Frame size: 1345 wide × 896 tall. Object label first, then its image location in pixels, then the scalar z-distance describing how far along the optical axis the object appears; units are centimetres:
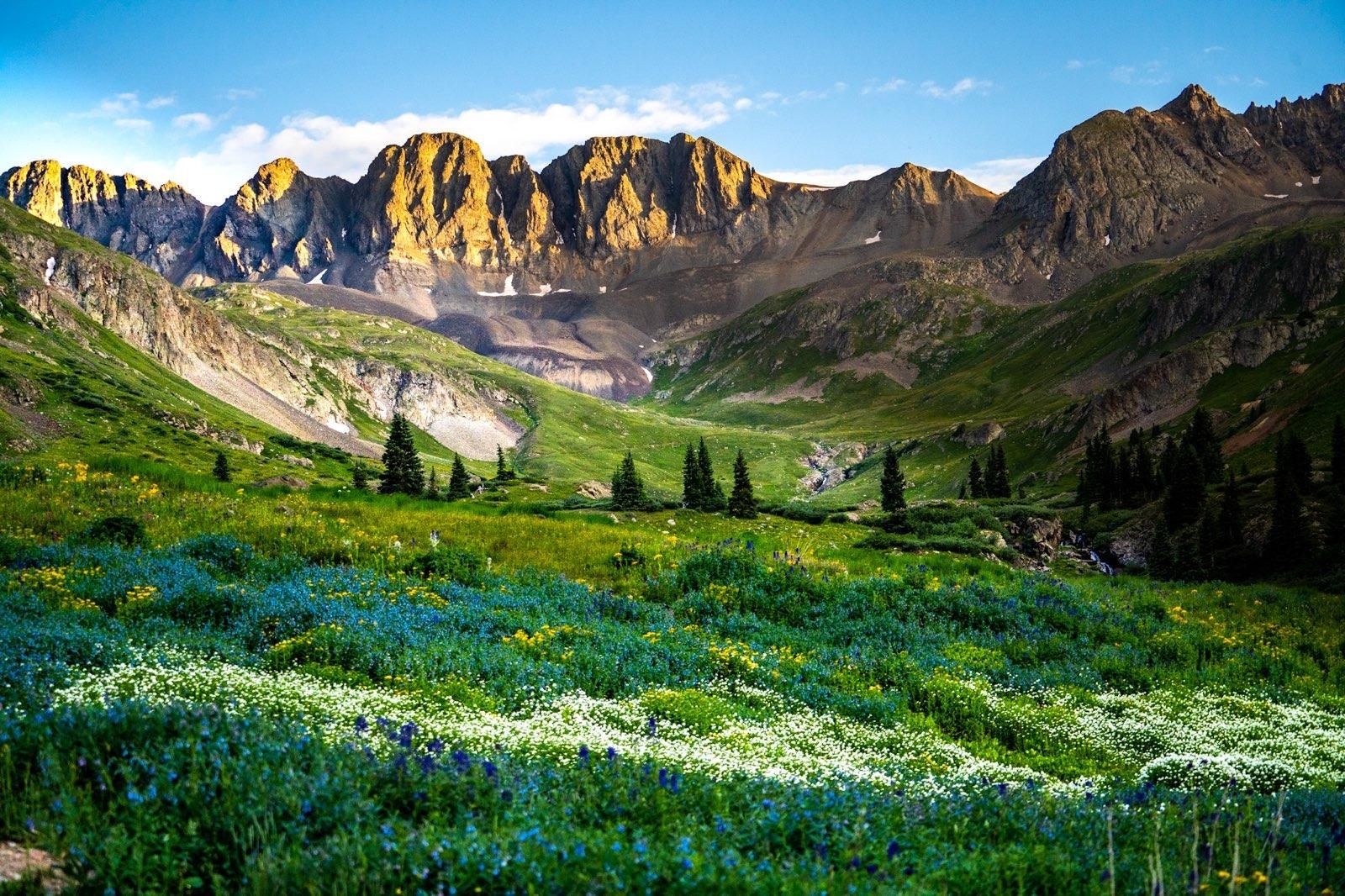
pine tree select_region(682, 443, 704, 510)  5343
